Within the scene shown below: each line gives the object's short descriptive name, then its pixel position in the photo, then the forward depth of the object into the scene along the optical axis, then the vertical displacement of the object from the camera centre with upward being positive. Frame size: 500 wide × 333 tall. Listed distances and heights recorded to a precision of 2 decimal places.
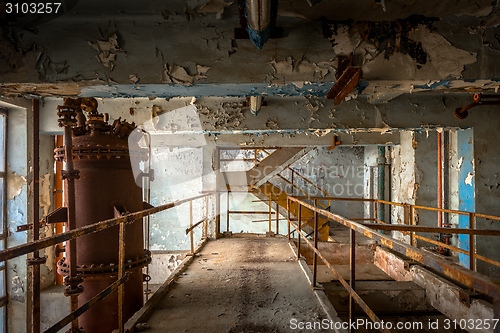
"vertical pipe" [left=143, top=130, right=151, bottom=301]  3.77 -0.03
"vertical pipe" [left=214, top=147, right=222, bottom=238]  7.54 -0.48
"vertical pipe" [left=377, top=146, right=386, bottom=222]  10.26 -0.36
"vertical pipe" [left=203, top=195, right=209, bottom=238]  6.91 -1.27
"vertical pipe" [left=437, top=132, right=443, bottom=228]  6.86 -0.25
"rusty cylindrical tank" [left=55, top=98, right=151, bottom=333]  3.02 -0.36
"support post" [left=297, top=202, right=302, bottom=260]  4.60 -1.07
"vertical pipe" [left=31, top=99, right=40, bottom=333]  2.72 +0.05
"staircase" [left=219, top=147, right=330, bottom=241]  9.30 -0.18
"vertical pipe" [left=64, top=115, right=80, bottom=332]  2.66 -0.19
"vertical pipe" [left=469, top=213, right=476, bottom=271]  3.83 -1.10
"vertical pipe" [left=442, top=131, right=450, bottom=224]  6.88 -0.03
